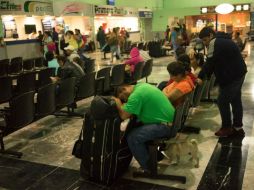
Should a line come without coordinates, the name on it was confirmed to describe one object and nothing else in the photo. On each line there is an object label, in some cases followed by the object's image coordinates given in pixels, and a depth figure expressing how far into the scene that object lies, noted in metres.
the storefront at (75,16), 16.39
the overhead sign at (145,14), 25.31
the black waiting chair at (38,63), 9.56
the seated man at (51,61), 6.96
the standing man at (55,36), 15.10
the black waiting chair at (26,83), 5.71
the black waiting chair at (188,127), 3.49
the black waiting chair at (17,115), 3.65
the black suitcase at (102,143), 2.82
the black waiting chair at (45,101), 4.16
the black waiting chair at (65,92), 4.72
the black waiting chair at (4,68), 8.05
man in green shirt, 2.84
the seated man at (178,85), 3.51
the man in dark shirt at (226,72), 3.76
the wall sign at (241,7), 22.55
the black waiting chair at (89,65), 8.40
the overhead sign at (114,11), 19.58
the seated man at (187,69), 4.18
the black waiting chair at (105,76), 5.84
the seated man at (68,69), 5.33
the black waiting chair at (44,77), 6.17
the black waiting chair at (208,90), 5.04
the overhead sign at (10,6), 13.10
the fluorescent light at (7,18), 14.35
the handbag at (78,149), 3.02
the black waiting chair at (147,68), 7.36
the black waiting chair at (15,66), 8.60
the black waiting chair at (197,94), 4.29
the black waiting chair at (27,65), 9.12
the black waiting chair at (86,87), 5.15
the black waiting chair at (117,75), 6.27
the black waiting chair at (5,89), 5.31
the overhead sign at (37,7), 14.19
